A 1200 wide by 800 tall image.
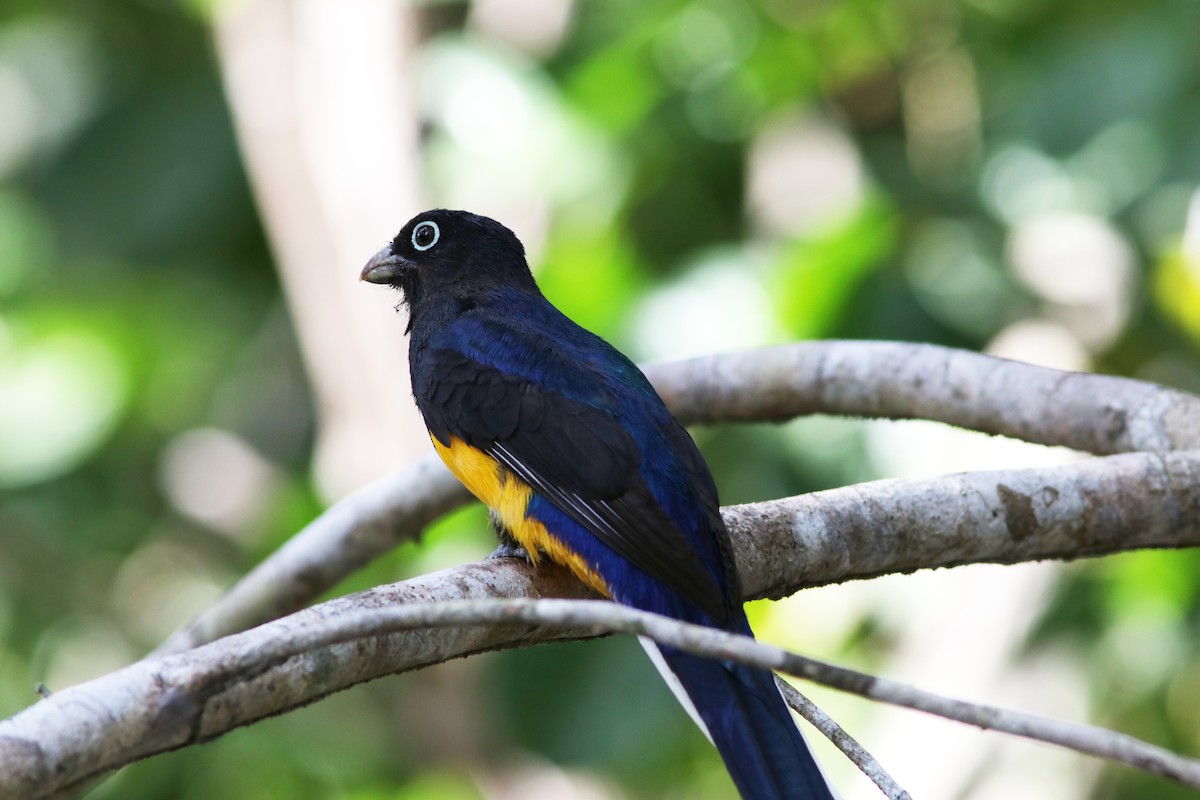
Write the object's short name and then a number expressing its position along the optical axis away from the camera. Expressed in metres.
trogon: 4.95
